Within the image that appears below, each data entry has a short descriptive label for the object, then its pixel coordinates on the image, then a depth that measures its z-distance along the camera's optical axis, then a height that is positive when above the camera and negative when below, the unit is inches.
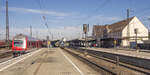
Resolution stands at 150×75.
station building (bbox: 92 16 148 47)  2776.1 +162.6
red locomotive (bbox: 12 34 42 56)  1133.1 -19.1
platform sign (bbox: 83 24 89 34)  1057.7 +74.0
